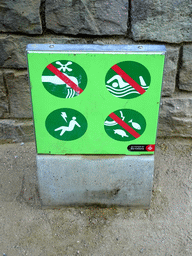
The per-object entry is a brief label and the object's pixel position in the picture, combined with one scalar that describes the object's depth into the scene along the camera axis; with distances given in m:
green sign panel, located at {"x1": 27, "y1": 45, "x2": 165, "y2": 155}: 1.17
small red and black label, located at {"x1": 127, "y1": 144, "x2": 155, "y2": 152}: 1.36
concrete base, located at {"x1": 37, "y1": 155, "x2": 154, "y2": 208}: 1.39
